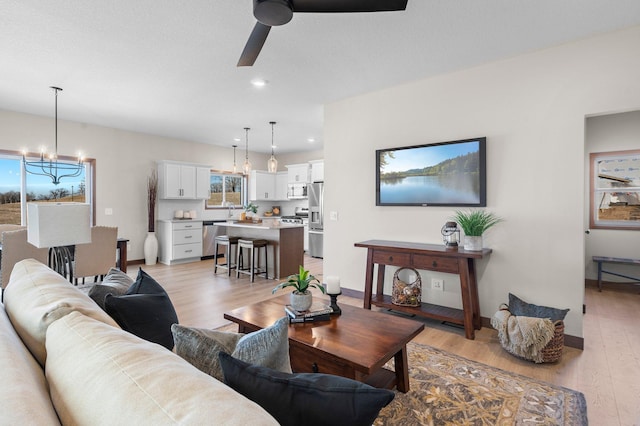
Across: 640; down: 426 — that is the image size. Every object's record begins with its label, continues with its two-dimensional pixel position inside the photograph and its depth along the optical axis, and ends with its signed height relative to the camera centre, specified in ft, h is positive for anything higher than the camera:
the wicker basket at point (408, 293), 11.15 -2.87
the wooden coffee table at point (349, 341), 5.51 -2.44
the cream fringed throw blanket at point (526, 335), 7.94 -3.12
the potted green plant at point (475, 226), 9.96 -0.50
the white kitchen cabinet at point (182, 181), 21.67 +1.95
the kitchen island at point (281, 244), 17.53 -1.93
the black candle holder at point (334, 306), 7.43 -2.24
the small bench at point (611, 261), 13.76 -2.20
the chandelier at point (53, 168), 16.80 +2.23
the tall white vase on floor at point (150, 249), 20.98 -2.59
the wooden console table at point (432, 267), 9.73 -1.85
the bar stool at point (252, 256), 17.16 -2.61
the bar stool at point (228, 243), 18.23 -1.92
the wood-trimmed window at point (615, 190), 14.25 +0.91
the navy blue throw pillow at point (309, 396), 2.31 -1.37
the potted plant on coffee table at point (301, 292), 7.04 -1.81
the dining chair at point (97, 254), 13.39 -1.90
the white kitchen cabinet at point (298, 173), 26.40 +3.04
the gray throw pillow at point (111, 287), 5.32 -1.37
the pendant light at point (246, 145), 18.76 +4.86
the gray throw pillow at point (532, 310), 9.04 -2.89
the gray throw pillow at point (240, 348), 3.11 -1.37
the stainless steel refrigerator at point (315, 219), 24.17 -0.71
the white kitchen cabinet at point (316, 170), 25.27 +3.06
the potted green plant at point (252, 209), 21.53 +0.02
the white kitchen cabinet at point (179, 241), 21.17 -2.13
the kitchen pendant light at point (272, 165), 17.54 +2.39
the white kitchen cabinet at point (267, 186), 27.53 +2.05
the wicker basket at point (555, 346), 7.97 -3.36
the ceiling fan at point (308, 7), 5.87 +3.73
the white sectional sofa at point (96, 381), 1.77 -1.10
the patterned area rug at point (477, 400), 5.99 -3.82
